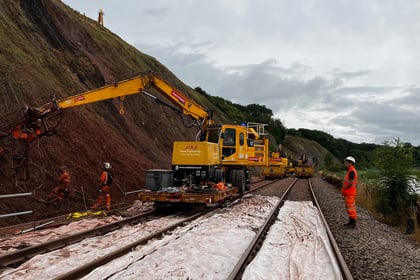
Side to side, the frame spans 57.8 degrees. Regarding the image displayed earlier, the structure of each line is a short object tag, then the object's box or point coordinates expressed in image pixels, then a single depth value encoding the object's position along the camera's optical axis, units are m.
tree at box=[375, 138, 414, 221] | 12.89
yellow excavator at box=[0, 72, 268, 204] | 10.27
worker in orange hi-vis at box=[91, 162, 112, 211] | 12.22
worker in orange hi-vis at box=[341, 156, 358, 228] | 10.28
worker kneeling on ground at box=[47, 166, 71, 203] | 11.08
